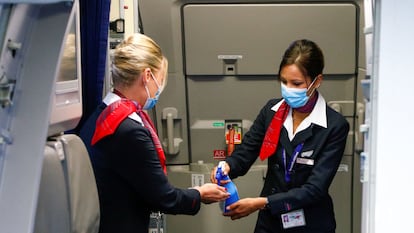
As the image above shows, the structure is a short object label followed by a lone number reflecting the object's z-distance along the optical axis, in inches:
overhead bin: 133.0
